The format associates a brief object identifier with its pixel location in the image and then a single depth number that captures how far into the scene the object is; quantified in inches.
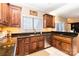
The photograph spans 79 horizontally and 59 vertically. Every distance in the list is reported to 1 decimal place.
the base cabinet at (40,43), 70.0
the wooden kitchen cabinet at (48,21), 103.3
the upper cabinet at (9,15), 61.2
